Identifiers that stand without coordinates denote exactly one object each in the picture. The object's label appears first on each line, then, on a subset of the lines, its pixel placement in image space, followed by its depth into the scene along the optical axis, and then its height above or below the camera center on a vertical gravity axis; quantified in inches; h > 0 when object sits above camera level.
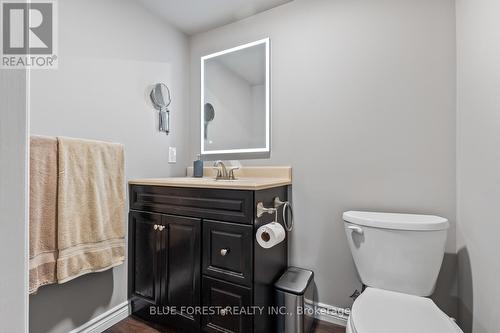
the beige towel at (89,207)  45.3 -9.1
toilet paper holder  48.0 -10.3
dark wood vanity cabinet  45.9 -21.1
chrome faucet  64.0 -2.0
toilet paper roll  45.5 -14.0
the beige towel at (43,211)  41.1 -8.4
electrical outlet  74.4 +3.8
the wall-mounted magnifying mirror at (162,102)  68.7 +19.9
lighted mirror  68.3 +21.0
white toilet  36.1 -19.2
